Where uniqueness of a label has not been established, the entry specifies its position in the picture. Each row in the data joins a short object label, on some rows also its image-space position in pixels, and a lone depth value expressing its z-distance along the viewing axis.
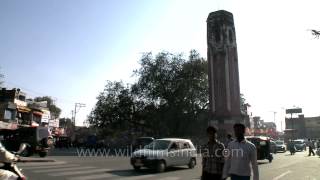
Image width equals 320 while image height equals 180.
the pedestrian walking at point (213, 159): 5.30
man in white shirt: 4.65
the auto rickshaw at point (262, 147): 18.76
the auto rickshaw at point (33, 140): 18.26
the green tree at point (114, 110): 41.42
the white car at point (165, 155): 12.71
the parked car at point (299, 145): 38.68
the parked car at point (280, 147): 35.89
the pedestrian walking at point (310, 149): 27.37
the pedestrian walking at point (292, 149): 30.37
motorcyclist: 4.19
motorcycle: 4.50
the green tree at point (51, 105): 69.44
